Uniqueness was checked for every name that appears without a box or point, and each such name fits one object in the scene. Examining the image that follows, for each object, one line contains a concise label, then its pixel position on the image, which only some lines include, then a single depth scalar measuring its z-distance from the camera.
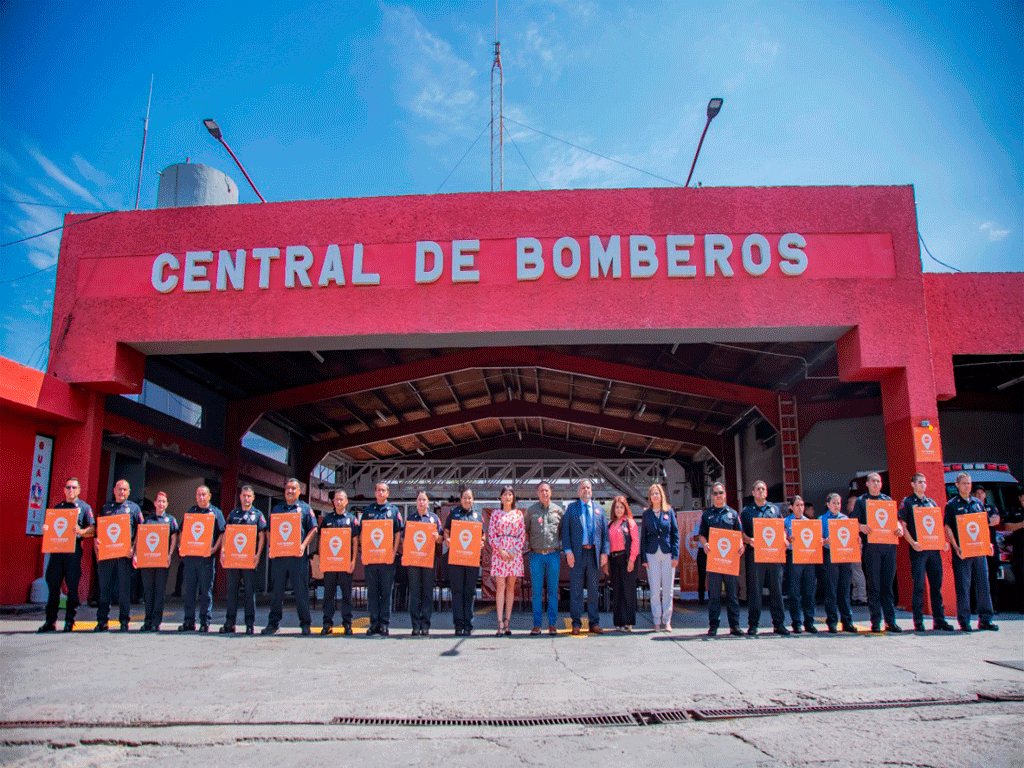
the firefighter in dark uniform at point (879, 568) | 9.52
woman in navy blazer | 9.75
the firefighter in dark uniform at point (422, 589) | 9.39
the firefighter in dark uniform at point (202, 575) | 9.62
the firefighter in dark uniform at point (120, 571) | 9.64
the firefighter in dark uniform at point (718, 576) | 9.16
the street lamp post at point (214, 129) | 12.43
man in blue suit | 9.57
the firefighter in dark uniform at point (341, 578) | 9.54
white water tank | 16.78
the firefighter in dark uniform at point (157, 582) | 9.58
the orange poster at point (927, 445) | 11.32
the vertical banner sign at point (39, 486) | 12.01
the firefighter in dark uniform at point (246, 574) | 9.42
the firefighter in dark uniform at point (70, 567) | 9.35
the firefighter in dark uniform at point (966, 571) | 9.45
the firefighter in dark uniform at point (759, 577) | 9.19
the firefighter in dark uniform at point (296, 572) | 9.38
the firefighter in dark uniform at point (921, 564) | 9.46
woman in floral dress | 9.57
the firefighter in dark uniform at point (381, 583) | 9.52
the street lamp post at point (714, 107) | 12.18
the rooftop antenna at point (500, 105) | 14.33
